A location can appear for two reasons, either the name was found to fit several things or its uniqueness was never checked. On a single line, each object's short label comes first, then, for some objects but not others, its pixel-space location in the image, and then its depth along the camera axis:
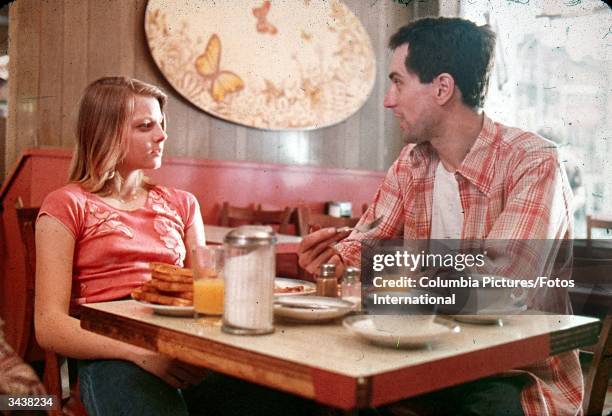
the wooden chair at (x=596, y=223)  3.39
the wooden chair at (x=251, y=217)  2.95
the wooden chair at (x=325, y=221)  2.37
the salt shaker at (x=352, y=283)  1.21
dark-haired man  1.28
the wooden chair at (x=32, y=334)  1.30
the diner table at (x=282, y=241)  2.24
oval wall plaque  3.31
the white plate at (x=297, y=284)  1.17
